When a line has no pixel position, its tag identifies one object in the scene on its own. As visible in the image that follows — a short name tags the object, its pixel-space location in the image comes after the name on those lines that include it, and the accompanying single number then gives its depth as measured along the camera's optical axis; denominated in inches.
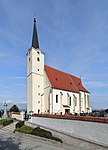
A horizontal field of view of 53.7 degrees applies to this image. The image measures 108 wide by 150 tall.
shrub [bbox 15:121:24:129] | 484.7
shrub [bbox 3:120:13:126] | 579.2
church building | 853.3
